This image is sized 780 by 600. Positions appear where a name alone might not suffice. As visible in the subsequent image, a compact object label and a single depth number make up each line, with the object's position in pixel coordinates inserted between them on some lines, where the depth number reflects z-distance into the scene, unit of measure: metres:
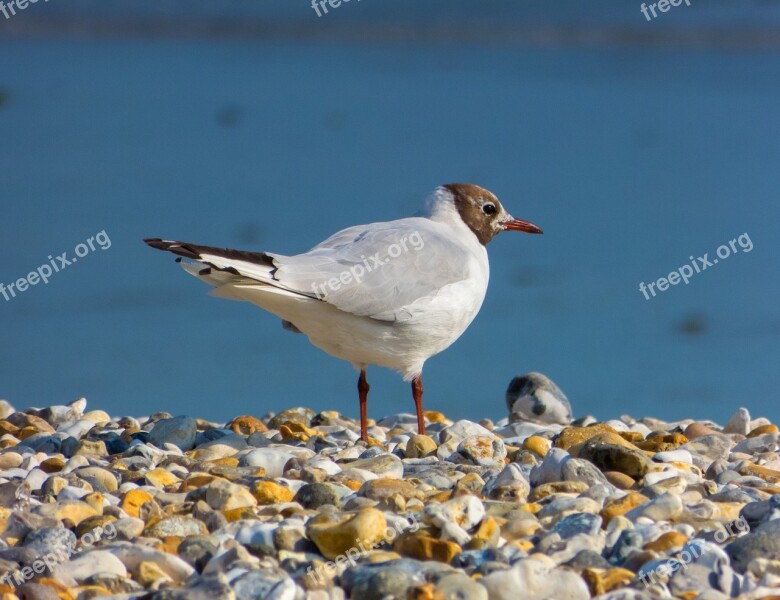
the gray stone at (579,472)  7.98
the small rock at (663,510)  7.05
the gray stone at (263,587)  5.82
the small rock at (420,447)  9.55
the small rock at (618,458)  8.34
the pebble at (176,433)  10.37
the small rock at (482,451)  9.10
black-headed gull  9.45
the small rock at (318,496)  7.55
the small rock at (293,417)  11.80
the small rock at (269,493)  7.68
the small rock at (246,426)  11.35
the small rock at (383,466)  8.59
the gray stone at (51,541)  6.72
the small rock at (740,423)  11.55
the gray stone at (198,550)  6.46
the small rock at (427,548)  6.30
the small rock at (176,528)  6.95
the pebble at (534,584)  5.84
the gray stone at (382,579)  5.82
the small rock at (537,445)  9.56
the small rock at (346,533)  6.41
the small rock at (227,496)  7.45
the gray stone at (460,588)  5.73
